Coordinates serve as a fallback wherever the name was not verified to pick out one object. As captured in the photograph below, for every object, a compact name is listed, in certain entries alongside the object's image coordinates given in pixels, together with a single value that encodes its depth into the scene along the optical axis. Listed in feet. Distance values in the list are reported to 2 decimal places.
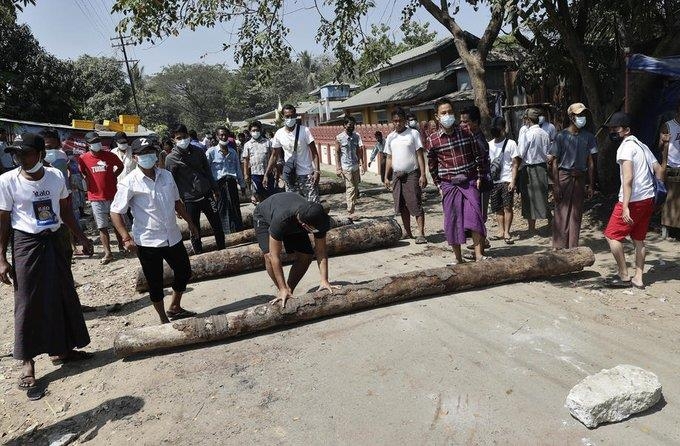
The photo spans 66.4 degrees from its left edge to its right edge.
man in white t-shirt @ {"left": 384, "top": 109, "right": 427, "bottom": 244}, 23.17
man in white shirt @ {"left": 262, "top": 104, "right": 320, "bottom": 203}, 24.73
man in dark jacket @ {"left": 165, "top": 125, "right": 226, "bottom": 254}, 22.27
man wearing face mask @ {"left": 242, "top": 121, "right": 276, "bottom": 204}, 32.45
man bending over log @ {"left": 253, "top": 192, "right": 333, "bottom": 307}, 13.74
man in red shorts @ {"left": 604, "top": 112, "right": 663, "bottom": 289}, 15.75
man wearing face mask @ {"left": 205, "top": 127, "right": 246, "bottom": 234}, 27.27
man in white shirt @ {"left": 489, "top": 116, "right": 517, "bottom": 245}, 23.44
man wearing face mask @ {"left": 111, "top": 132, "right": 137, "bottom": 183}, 25.96
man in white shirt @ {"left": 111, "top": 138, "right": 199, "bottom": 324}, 14.93
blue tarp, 21.86
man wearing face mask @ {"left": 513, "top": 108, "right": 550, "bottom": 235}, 23.39
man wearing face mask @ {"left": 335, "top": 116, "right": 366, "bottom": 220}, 33.14
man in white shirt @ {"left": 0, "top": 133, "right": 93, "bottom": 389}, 13.20
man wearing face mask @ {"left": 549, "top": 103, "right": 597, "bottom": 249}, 18.98
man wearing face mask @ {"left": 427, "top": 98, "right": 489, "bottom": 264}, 18.40
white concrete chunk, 9.53
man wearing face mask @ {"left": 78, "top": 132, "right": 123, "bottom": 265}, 25.02
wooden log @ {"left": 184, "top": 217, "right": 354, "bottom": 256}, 24.73
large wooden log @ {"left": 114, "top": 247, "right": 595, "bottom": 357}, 14.15
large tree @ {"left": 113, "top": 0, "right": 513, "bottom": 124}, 28.93
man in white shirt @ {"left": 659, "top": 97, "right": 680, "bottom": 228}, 21.48
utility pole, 112.68
